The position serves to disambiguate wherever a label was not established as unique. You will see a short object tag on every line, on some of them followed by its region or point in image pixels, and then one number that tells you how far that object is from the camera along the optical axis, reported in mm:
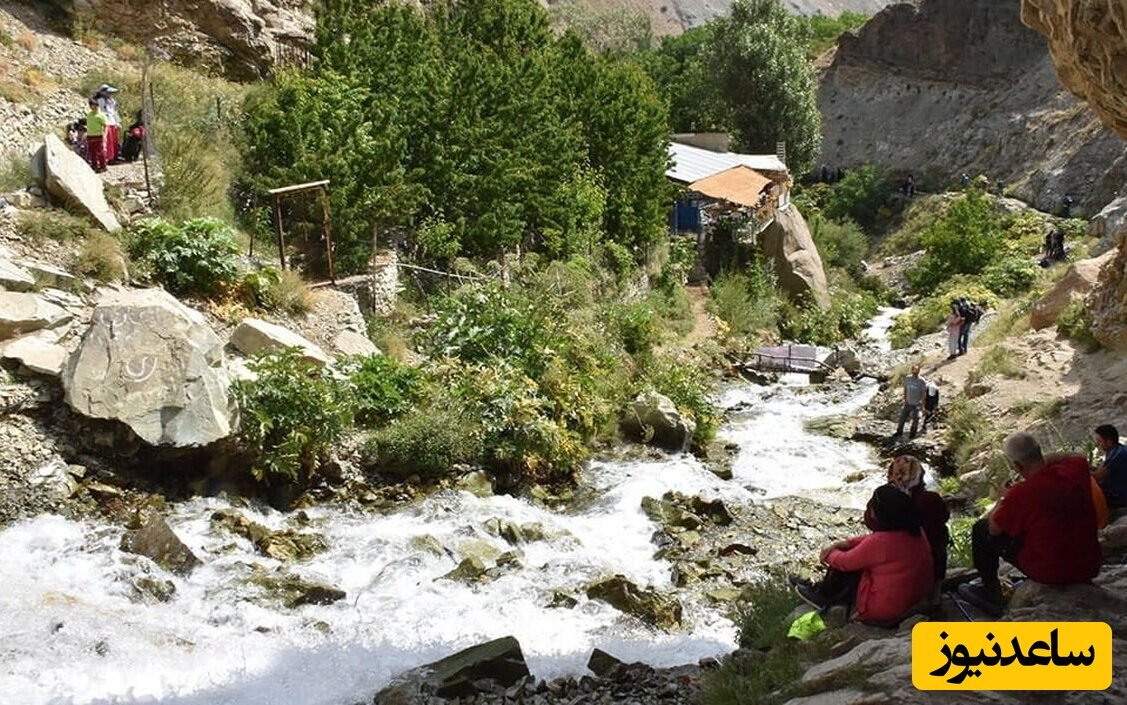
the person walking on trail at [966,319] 18797
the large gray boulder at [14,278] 11570
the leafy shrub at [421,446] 12633
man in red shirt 5902
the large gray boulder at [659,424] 15898
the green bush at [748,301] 25922
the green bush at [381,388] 13047
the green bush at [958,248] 31438
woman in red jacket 6352
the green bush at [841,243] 35375
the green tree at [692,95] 42781
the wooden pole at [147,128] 15156
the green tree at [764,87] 40469
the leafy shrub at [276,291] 14266
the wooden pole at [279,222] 15127
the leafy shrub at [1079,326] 16438
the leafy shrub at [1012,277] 28319
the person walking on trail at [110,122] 16078
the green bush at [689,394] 16469
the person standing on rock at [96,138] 15492
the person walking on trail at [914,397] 16000
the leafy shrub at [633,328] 19781
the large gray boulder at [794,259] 29281
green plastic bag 6984
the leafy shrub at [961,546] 8369
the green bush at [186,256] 13586
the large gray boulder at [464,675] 7695
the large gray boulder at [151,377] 10836
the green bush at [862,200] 43062
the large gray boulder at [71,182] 13406
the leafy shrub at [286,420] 11594
